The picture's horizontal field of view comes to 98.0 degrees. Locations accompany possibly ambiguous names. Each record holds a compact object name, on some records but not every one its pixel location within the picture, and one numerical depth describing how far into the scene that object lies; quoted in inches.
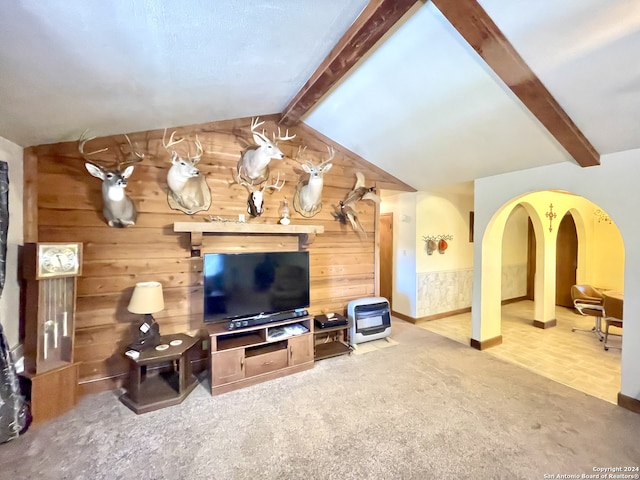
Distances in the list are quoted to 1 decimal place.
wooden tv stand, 102.3
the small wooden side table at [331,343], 131.3
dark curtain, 75.6
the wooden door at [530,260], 257.1
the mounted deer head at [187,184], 105.9
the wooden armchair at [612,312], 135.9
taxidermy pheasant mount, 149.3
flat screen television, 108.3
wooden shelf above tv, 107.3
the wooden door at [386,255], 211.0
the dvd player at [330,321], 131.7
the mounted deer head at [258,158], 115.8
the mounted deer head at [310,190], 131.0
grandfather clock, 84.5
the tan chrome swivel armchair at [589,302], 158.1
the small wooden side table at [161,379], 92.0
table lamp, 97.0
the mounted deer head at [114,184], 94.3
